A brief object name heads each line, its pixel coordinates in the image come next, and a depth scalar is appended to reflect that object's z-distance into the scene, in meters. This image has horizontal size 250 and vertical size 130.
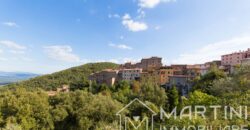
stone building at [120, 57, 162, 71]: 61.16
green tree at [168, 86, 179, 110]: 30.15
